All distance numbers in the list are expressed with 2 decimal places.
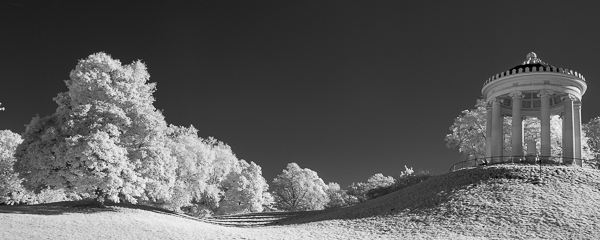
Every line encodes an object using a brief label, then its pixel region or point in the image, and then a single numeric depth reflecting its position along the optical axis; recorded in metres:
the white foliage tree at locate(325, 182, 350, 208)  68.31
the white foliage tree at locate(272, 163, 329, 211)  72.62
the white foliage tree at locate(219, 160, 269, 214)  58.00
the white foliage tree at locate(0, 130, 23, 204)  39.71
